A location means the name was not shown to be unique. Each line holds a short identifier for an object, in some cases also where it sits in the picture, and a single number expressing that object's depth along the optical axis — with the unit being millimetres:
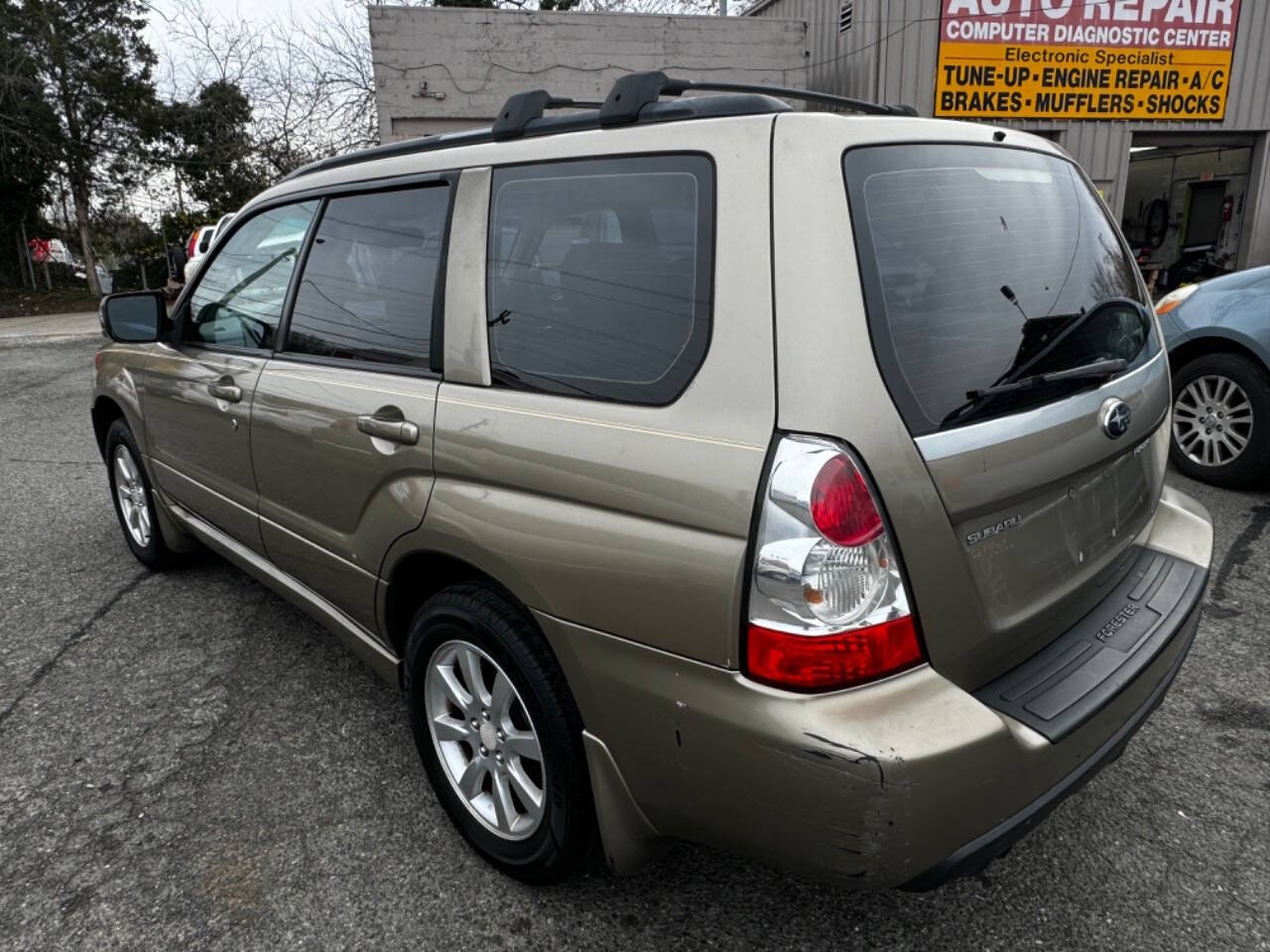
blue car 4766
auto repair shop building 10883
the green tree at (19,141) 19309
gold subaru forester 1519
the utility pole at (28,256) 21819
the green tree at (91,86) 19828
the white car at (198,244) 14734
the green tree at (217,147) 21234
